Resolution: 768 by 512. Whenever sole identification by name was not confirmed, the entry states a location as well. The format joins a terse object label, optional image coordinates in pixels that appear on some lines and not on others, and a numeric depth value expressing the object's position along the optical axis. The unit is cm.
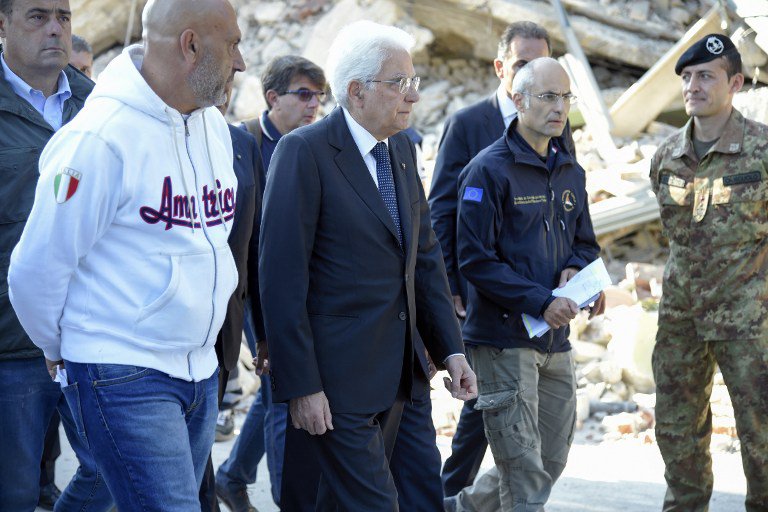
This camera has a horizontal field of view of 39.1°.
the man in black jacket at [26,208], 395
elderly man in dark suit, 366
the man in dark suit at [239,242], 434
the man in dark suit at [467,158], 534
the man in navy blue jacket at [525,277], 459
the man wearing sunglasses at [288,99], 569
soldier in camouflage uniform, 494
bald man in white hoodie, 290
